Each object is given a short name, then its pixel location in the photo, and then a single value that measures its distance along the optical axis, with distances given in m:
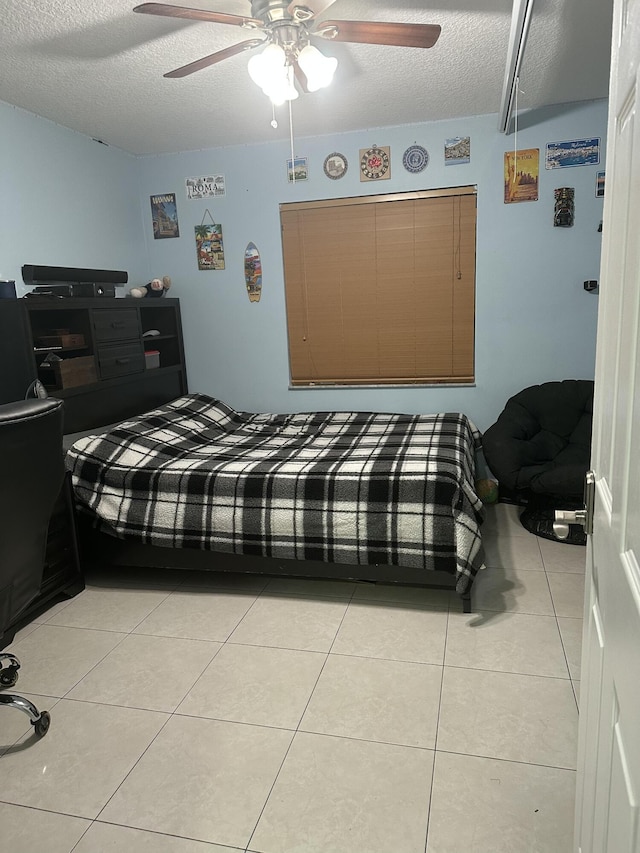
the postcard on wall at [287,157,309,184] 4.04
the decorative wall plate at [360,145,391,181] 3.89
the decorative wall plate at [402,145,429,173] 3.83
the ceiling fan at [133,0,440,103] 1.96
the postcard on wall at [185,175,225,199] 4.21
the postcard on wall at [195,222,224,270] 4.28
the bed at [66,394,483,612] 2.58
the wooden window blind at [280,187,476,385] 3.91
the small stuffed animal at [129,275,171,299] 3.99
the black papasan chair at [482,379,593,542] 3.32
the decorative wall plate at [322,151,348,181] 3.97
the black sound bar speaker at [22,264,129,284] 3.18
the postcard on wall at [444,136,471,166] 3.77
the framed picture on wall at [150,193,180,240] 4.32
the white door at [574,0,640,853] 0.70
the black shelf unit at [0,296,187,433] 2.92
